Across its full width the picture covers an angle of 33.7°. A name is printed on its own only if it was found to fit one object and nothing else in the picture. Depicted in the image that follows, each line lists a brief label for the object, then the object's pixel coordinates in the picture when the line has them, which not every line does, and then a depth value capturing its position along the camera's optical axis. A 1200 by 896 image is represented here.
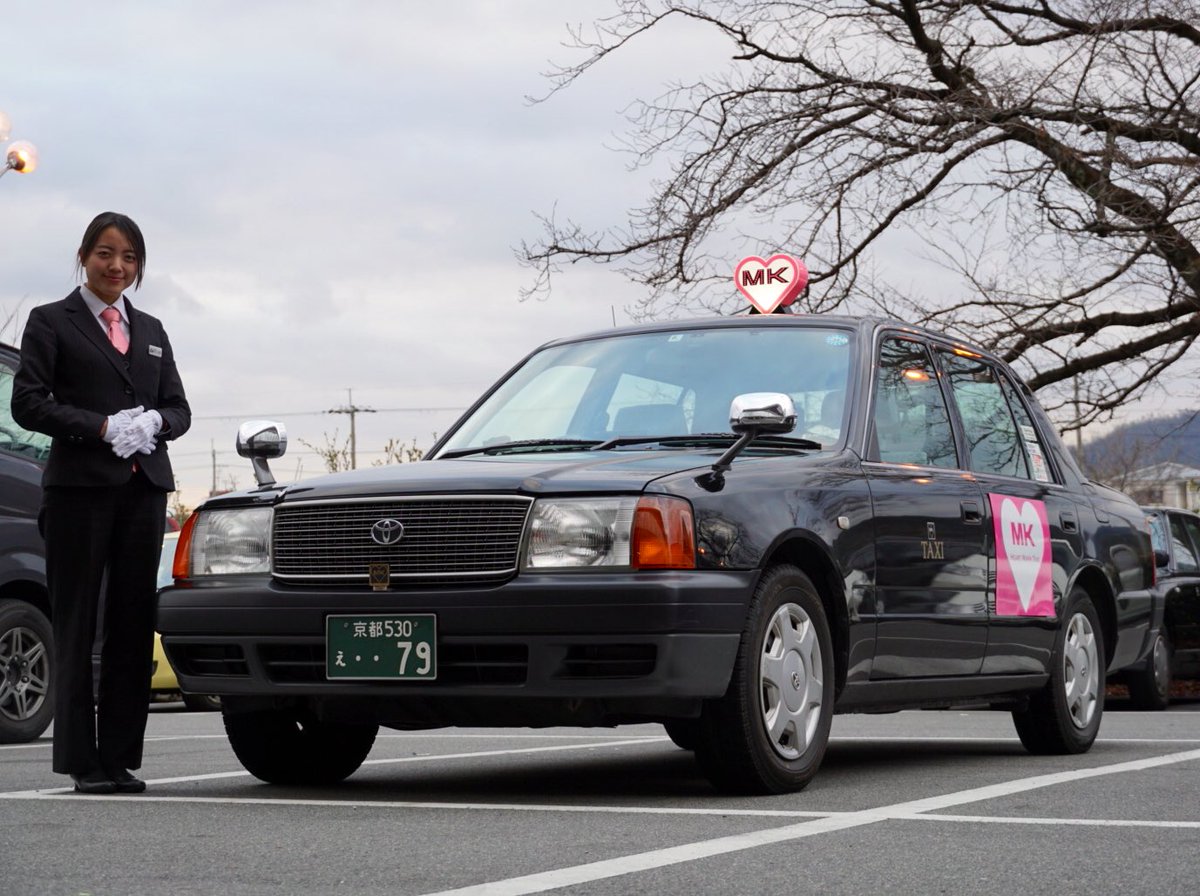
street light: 22.33
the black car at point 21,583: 10.00
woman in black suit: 6.36
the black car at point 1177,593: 15.29
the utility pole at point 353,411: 91.50
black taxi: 5.85
